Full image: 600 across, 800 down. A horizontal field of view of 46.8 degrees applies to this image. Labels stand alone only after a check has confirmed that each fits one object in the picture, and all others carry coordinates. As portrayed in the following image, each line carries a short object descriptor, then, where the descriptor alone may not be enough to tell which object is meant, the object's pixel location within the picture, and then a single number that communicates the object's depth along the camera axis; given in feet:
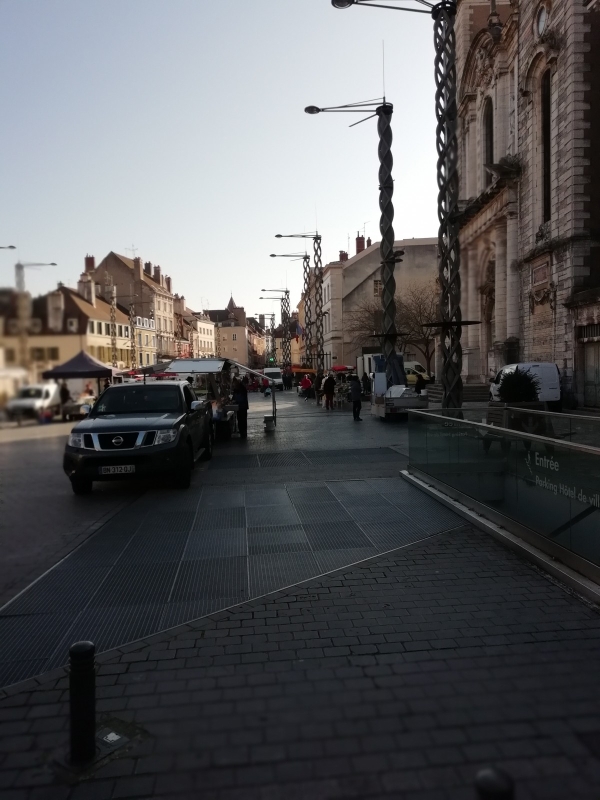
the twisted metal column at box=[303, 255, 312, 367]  158.45
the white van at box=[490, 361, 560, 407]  77.25
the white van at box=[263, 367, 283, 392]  229.08
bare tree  172.76
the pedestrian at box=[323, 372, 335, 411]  101.97
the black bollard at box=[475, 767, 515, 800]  6.22
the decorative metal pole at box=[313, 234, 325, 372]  146.30
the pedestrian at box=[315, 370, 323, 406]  119.75
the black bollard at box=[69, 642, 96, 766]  10.51
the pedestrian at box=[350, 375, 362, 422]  79.56
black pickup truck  33.71
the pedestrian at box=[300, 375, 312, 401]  148.05
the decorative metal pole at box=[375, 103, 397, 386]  70.90
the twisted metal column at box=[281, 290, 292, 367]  238.89
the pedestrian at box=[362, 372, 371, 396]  136.30
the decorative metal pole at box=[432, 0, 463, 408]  41.06
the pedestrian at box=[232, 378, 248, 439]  64.75
